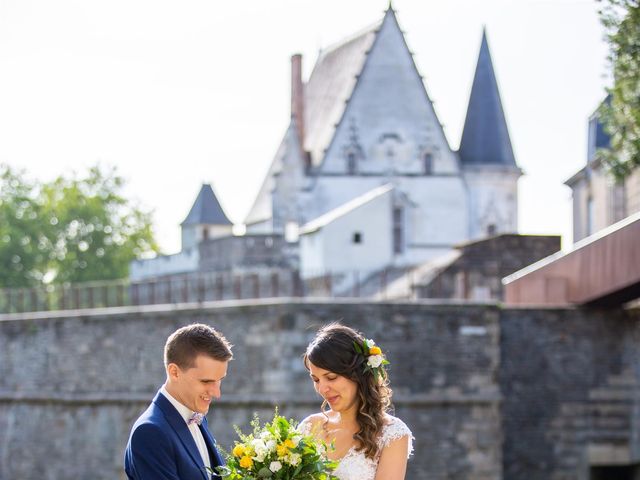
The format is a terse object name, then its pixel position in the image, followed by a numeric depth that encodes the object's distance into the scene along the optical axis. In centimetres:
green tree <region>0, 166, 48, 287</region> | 5147
